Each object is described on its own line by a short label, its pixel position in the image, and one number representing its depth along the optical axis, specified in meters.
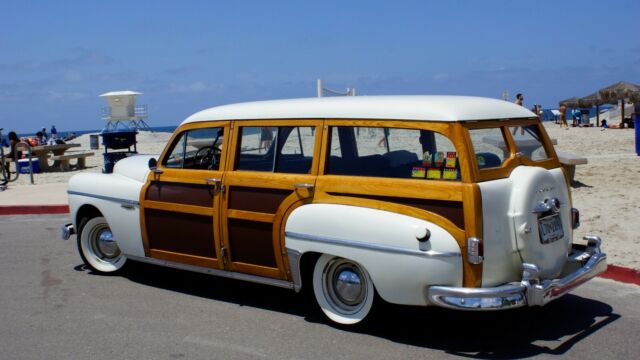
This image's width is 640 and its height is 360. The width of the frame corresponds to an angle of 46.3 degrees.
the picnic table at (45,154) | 21.36
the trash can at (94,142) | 35.94
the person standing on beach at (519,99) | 22.68
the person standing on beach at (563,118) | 35.56
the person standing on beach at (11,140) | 21.64
